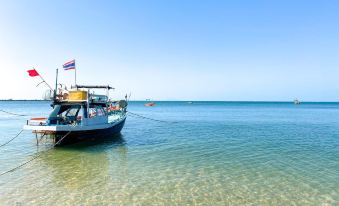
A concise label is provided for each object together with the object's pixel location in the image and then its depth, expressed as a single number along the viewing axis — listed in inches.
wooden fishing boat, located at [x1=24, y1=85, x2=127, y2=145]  808.3
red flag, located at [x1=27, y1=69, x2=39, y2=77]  815.7
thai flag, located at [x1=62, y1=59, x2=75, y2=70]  924.6
